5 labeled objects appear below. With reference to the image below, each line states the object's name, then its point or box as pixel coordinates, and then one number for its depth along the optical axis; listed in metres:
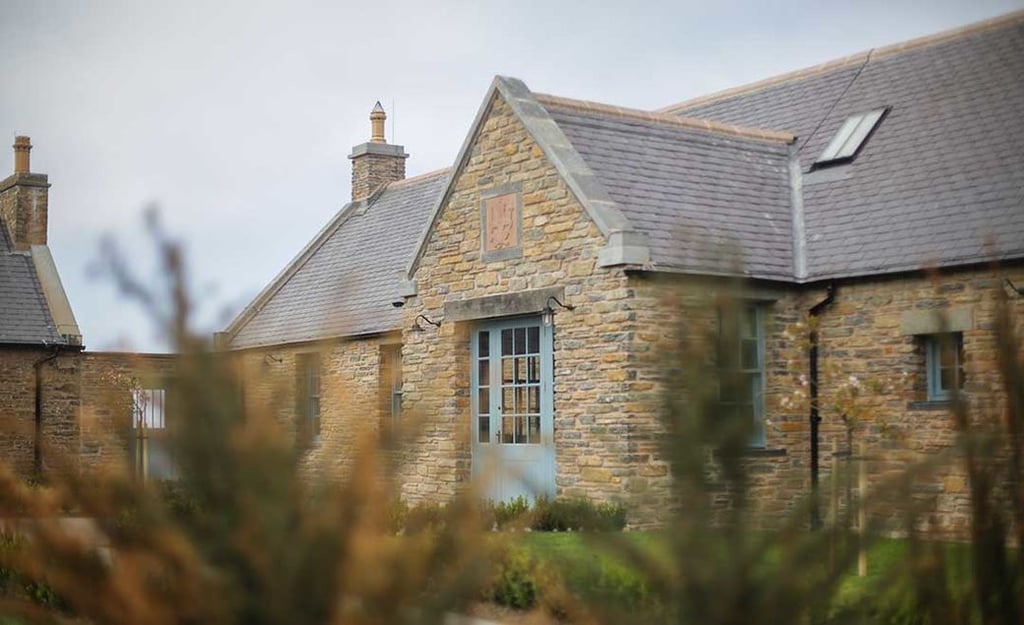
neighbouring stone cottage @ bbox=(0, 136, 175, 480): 27.41
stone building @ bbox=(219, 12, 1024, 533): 15.47
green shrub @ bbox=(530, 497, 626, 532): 14.29
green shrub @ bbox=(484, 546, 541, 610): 10.55
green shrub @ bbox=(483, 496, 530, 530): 14.65
